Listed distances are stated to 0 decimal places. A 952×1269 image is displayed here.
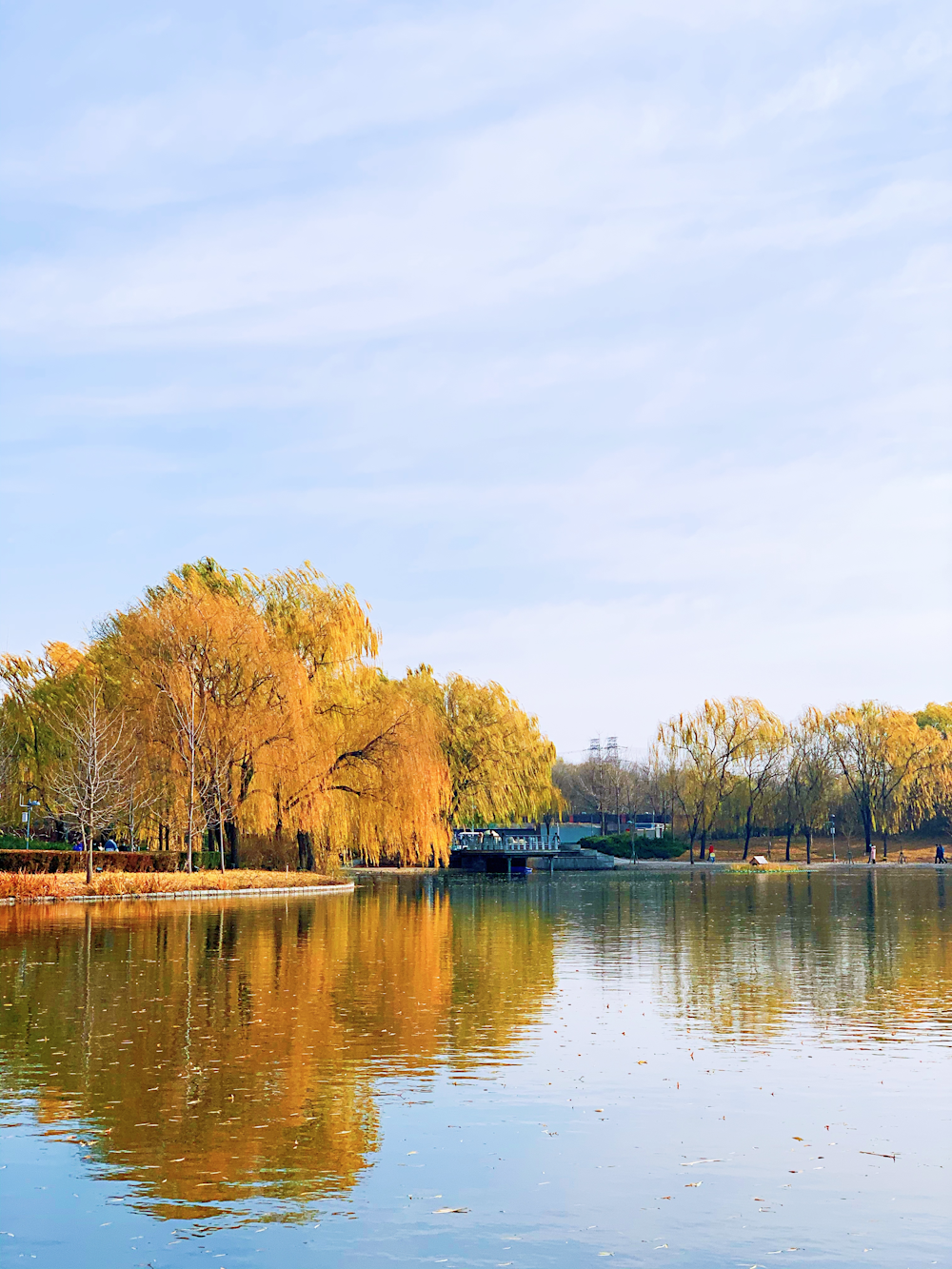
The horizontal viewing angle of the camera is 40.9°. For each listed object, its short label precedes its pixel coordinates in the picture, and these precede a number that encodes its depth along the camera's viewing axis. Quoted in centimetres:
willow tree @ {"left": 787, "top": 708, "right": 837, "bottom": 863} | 8931
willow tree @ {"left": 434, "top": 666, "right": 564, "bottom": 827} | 7319
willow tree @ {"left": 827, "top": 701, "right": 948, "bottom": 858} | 8875
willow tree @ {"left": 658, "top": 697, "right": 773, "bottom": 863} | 8344
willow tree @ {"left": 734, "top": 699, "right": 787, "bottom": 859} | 8412
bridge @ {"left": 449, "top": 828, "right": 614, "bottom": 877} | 7706
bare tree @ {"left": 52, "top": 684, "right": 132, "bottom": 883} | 3834
